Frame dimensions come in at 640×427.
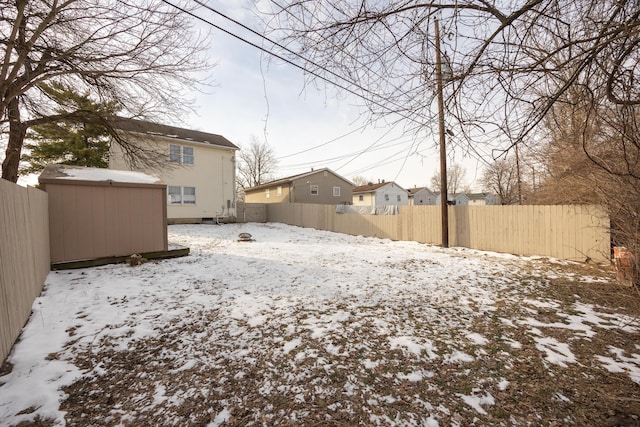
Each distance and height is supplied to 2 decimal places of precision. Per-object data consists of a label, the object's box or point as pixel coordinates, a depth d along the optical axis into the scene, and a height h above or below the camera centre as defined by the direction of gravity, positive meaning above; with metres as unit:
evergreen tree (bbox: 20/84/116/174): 14.16 +3.51
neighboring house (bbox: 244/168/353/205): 22.69 +1.87
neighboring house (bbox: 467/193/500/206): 45.56 +1.22
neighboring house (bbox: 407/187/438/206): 41.09 +1.64
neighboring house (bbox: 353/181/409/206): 32.50 +1.66
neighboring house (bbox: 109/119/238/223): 15.64 +2.31
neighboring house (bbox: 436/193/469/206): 47.36 +1.30
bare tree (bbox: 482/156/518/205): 20.34 +1.72
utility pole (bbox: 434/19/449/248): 9.21 +0.15
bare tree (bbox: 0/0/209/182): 5.34 +3.48
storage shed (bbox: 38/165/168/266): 6.05 +0.03
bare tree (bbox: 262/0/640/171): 2.37 +1.47
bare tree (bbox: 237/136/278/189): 35.78 +5.86
